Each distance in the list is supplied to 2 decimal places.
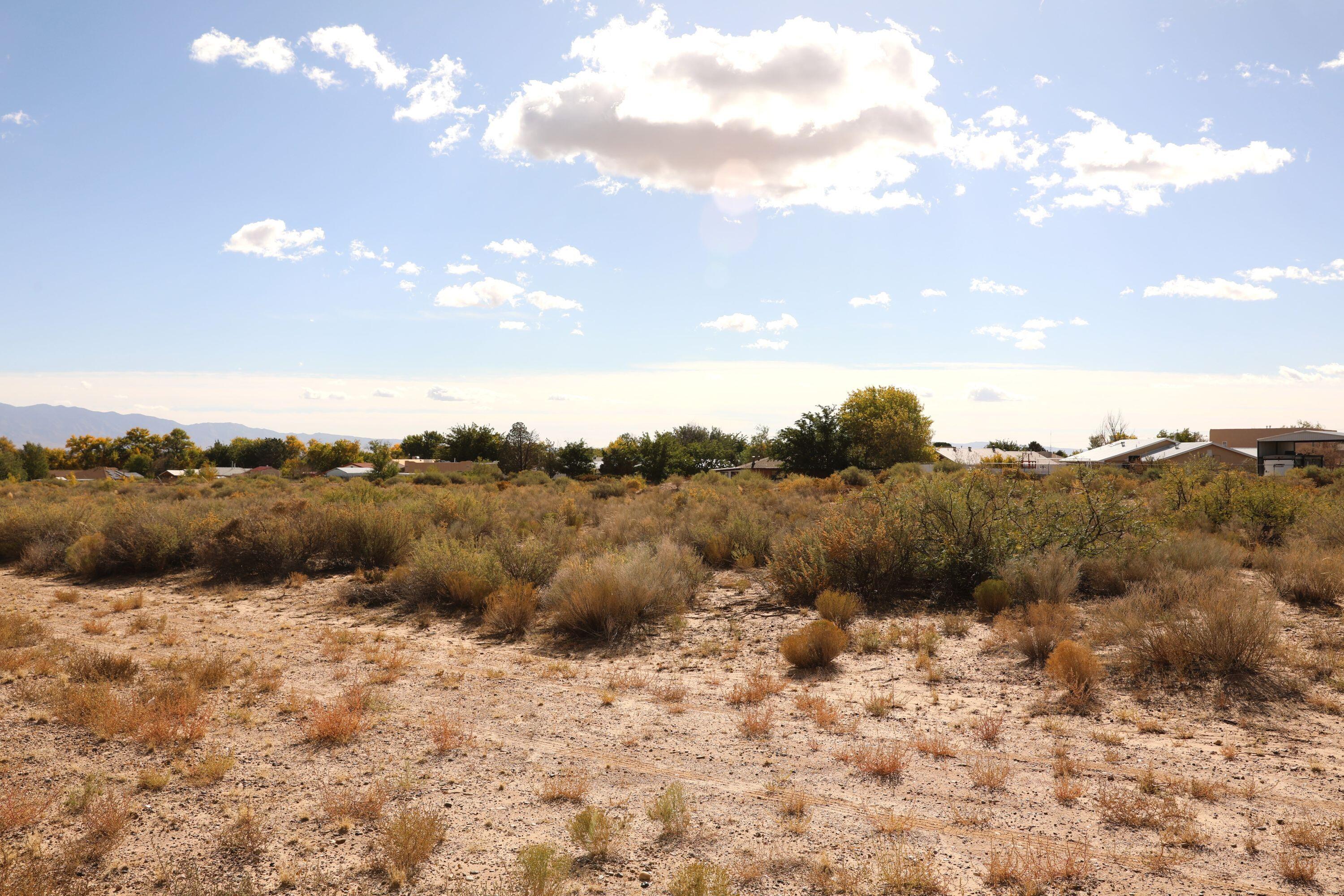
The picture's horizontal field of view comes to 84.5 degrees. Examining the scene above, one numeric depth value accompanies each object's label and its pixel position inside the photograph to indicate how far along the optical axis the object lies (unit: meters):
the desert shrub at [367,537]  15.06
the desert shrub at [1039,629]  8.20
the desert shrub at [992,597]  10.22
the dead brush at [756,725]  6.55
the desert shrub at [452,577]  11.70
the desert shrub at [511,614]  10.57
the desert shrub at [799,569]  11.50
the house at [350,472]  69.88
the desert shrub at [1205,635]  7.12
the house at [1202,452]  52.12
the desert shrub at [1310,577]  9.62
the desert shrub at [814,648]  8.50
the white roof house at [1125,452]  62.34
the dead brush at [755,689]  7.55
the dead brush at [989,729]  6.19
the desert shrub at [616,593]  10.30
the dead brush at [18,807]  4.73
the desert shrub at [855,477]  36.22
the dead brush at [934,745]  5.94
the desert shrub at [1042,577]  10.09
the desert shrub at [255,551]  15.06
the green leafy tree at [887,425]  64.38
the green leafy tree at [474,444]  78.19
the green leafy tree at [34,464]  73.62
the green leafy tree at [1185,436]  91.06
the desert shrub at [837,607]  10.04
